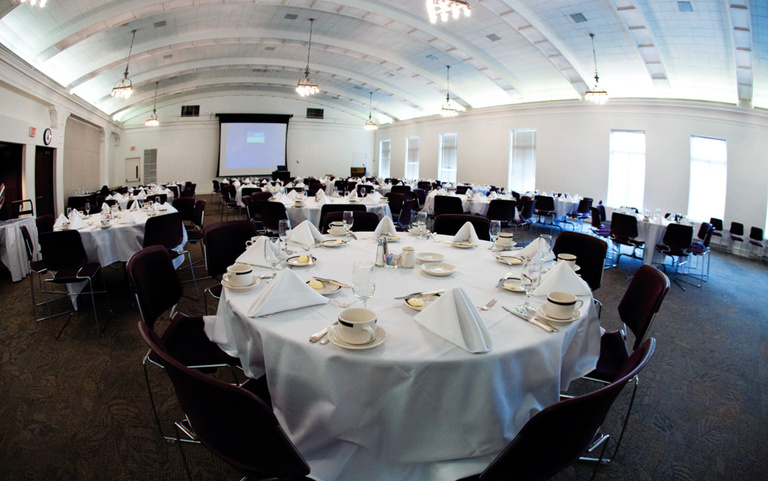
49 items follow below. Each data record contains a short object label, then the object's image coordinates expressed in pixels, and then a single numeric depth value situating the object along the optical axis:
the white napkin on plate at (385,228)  3.17
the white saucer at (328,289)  1.88
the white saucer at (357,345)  1.34
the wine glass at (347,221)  3.22
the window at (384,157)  22.50
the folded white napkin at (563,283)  1.91
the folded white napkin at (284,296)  1.64
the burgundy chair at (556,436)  1.03
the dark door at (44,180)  9.49
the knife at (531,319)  1.54
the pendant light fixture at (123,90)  9.20
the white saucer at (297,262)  2.34
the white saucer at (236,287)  1.91
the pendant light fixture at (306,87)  9.84
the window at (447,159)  17.33
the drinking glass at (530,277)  1.77
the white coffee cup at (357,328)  1.37
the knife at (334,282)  2.00
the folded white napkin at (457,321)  1.37
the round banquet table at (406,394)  1.30
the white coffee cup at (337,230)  3.24
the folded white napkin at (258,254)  2.32
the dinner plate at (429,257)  2.48
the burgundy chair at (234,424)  1.04
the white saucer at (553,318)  1.59
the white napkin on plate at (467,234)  3.08
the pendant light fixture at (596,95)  9.26
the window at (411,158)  19.94
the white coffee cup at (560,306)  1.61
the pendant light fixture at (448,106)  12.87
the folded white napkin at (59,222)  4.33
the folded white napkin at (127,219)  4.52
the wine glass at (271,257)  2.19
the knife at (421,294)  1.82
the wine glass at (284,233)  2.63
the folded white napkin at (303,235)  2.84
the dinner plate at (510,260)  2.47
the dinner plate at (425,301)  1.71
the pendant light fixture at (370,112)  17.61
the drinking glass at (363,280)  1.60
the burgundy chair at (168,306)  2.00
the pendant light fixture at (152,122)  14.66
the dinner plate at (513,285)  1.97
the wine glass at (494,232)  2.85
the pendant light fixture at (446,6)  4.90
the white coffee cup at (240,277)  1.93
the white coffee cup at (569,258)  2.30
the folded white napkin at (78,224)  4.29
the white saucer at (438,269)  2.22
